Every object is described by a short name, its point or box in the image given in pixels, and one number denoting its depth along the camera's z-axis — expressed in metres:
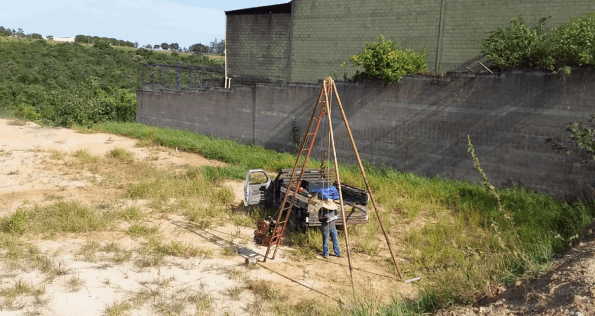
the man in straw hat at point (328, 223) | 8.48
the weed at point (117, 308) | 6.56
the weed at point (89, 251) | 8.48
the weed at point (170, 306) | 6.67
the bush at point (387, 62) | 13.59
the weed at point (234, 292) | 7.17
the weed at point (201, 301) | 6.77
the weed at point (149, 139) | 18.80
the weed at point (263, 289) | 7.15
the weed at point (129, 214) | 10.62
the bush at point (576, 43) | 10.63
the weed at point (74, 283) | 7.30
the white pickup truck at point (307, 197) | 9.23
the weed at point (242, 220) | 10.62
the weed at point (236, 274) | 7.89
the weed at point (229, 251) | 8.90
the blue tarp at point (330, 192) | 9.64
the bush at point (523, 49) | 11.51
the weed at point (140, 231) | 9.70
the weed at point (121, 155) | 16.59
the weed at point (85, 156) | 16.22
